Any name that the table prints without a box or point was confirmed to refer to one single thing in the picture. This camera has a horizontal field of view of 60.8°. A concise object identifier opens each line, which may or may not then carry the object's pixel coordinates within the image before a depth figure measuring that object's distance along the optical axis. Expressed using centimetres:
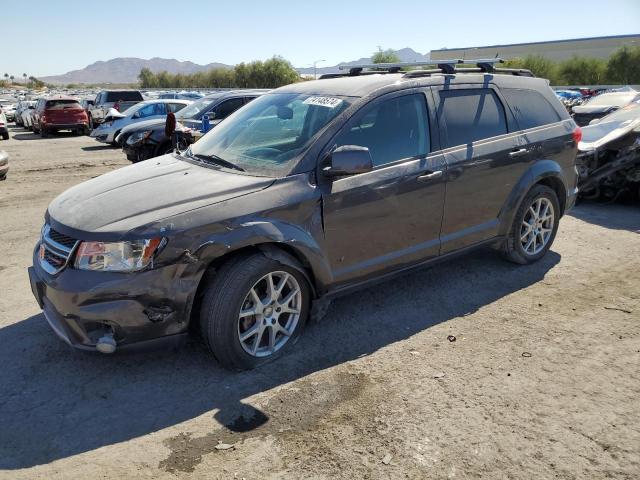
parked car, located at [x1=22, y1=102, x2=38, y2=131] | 2642
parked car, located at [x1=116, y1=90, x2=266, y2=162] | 1134
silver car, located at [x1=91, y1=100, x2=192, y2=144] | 1759
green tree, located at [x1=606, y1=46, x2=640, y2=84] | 6281
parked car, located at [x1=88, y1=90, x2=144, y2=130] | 2448
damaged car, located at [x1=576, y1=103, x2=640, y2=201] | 760
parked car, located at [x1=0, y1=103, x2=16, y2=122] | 3541
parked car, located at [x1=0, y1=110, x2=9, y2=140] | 2118
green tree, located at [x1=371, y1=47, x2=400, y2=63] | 6101
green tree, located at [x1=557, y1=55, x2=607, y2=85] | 6606
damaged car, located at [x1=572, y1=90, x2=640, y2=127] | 1423
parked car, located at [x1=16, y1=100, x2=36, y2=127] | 2953
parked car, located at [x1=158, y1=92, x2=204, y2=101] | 3291
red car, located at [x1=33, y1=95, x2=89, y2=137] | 2309
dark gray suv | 323
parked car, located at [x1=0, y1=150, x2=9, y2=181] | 1038
